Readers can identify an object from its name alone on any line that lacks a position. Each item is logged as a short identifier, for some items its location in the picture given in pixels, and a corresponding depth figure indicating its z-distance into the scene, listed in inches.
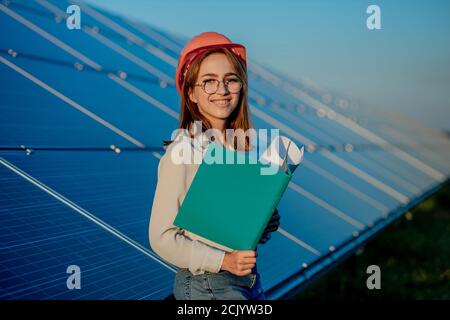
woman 83.0
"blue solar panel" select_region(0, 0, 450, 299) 104.7
